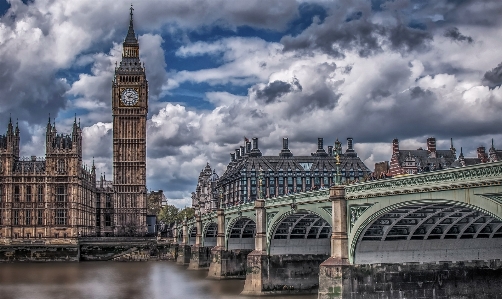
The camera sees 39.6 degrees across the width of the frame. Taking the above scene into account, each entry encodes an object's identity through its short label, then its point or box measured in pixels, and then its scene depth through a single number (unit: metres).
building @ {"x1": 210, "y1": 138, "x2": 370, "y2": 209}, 177.25
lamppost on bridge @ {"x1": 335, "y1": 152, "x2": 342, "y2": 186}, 49.69
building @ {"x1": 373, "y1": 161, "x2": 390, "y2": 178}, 143.38
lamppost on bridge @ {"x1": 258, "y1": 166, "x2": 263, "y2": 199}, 69.50
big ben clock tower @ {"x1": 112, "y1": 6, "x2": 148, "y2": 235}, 173.12
